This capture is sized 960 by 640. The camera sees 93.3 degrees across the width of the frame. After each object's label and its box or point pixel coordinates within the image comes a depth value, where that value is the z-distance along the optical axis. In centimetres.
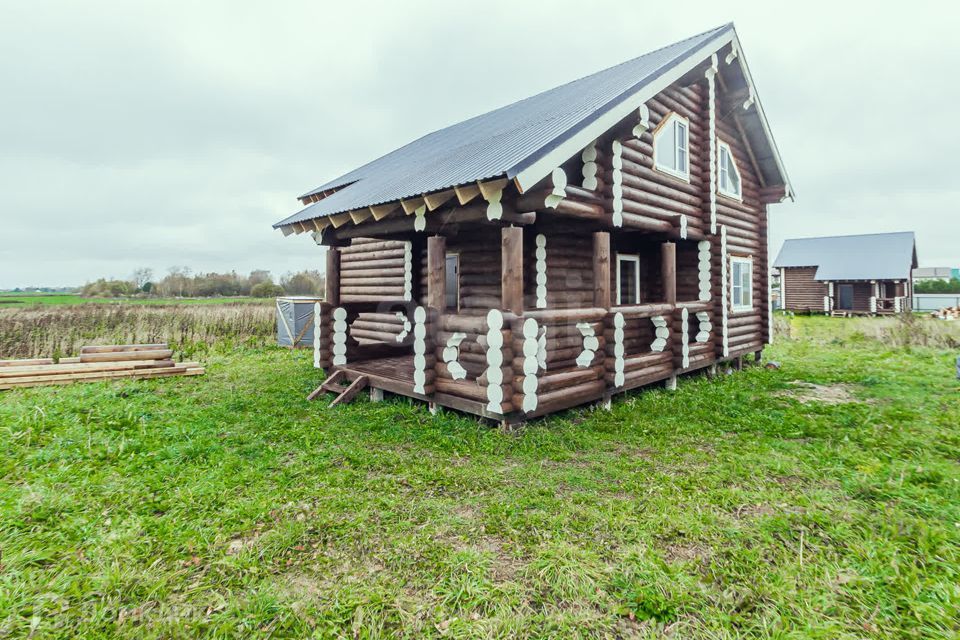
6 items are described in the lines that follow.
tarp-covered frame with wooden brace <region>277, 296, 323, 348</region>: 1606
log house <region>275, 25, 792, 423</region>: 643
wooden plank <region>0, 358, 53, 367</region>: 1025
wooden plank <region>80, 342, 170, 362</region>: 1086
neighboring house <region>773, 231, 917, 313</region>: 3375
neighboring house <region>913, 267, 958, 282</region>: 6769
